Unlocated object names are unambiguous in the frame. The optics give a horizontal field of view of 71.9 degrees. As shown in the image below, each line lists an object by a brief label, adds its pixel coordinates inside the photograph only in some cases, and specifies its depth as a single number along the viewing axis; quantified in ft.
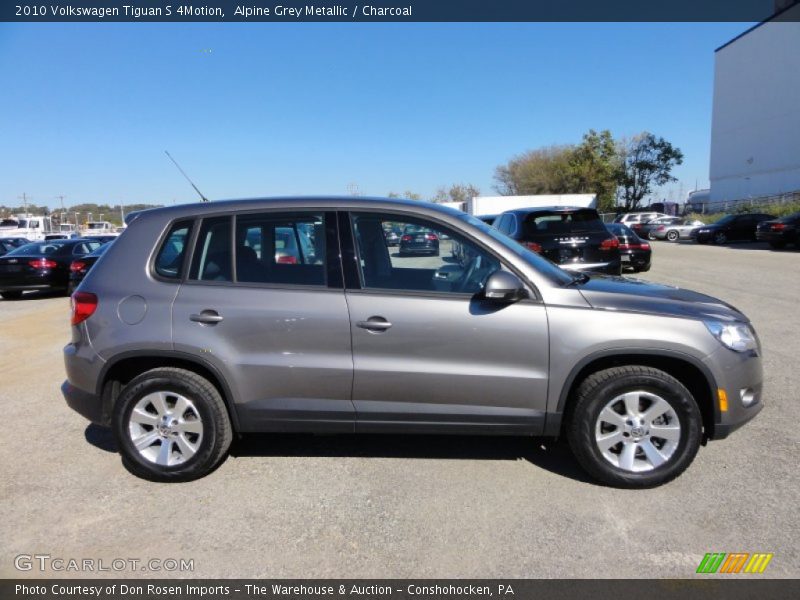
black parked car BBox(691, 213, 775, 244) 97.14
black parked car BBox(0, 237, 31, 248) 76.58
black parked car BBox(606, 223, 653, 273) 48.08
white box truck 133.49
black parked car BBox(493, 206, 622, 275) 29.27
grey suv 10.80
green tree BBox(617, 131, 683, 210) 188.03
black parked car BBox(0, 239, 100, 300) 43.32
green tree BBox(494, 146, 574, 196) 203.00
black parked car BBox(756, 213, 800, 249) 73.46
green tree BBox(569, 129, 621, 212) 185.88
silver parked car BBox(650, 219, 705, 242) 115.55
